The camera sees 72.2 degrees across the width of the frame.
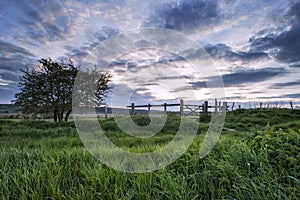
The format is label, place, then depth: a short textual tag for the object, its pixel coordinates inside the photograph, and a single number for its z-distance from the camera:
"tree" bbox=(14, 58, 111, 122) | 18.45
